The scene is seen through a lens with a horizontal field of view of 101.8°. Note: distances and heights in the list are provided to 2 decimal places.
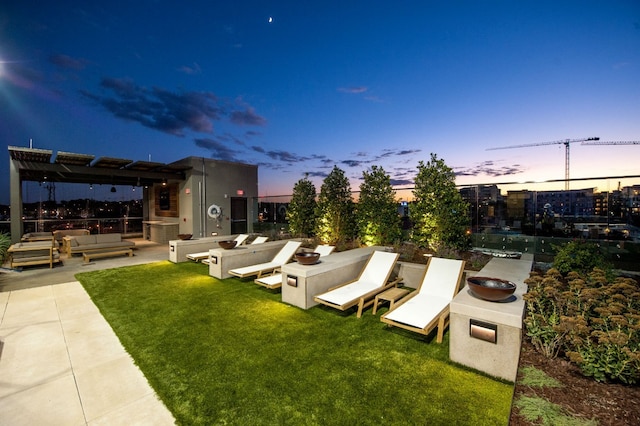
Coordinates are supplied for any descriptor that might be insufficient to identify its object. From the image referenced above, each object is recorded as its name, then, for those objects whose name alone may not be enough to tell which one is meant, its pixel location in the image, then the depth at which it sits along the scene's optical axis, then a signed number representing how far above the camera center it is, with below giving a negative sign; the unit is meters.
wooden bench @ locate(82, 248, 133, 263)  8.82 -1.63
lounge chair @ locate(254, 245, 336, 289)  5.42 -1.58
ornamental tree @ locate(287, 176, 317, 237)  9.82 -0.04
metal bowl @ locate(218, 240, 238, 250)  7.17 -1.03
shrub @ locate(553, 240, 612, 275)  4.50 -0.93
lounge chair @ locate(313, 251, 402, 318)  4.34 -1.52
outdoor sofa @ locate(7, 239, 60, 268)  7.73 -1.45
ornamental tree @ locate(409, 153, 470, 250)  6.20 -0.06
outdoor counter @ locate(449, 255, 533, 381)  2.67 -1.37
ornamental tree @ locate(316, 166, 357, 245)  8.41 -0.13
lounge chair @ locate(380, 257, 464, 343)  3.44 -1.50
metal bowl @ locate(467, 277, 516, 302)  2.90 -0.95
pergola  8.63 +1.55
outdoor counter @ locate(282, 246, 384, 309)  4.73 -1.36
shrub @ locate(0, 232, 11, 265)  7.27 -1.12
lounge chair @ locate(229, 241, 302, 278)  6.17 -1.49
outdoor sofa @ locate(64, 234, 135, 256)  9.23 -1.33
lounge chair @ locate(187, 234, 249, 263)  8.22 -1.56
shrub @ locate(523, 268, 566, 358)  2.79 -1.33
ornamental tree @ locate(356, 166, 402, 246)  7.33 -0.12
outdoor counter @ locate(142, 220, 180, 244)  13.29 -1.22
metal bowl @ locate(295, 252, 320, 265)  4.99 -1.00
